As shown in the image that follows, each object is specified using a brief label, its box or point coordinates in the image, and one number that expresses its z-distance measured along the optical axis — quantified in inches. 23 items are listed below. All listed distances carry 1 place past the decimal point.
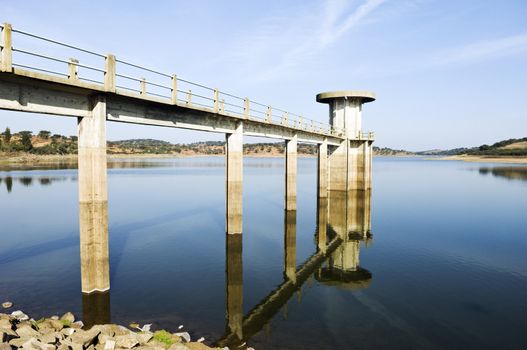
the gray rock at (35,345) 325.7
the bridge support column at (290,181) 1338.6
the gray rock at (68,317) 475.1
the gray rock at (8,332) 342.6
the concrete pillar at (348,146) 1988.2
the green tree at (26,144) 4876.7
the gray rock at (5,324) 366.1
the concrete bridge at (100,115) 453.4
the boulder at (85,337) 369.4
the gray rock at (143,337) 389.1
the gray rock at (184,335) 437.6
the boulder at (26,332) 367.3
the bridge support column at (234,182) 959.6
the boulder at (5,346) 303.9
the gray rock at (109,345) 362.0
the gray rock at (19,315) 452.7
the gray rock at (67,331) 406.6
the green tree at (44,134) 6761.8
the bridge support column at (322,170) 1695.4
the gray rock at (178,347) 368.9
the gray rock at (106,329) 407.8
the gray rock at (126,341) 372.8
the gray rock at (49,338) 357.1
